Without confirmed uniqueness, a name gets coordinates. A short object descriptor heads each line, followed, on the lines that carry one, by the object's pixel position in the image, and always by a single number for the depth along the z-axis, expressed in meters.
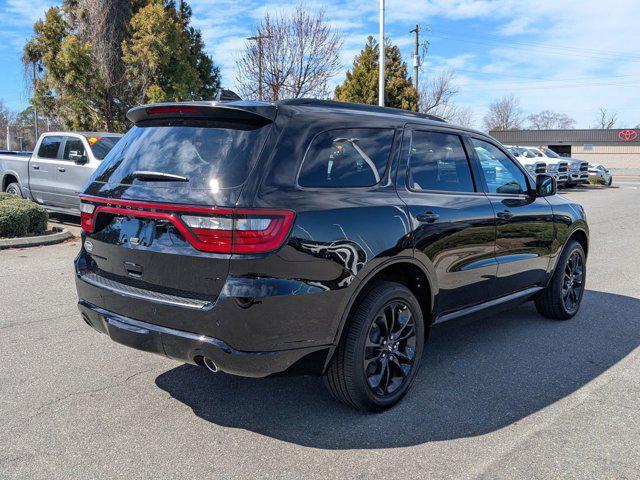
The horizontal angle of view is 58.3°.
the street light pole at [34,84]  18.86
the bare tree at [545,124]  105.50
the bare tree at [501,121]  91.50
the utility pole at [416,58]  36.16
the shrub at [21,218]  9.23
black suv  2.94
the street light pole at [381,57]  22.38
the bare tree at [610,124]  104.10
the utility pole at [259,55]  22.50
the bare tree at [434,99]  42.94
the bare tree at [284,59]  23.14
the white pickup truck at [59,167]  10.84
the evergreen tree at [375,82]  26.14
